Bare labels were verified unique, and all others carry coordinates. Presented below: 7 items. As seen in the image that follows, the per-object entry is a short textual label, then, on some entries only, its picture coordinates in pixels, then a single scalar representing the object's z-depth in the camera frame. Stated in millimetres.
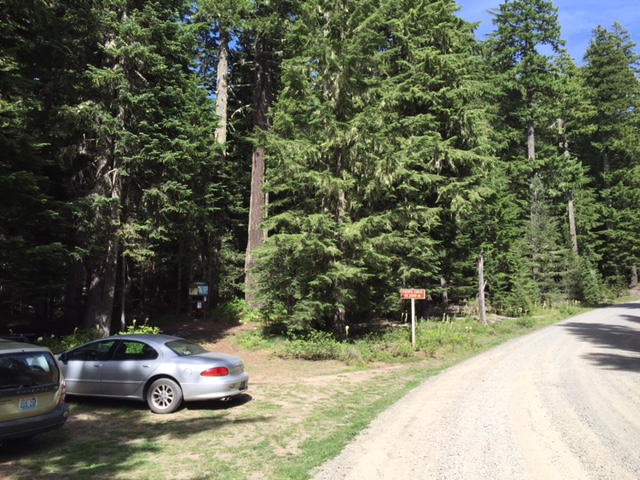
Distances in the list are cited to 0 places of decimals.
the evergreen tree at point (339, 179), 14656
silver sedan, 7699
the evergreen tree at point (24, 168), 10898
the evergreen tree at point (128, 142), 13641
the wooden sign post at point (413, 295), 15551
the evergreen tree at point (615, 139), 45219
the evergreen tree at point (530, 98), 38688
